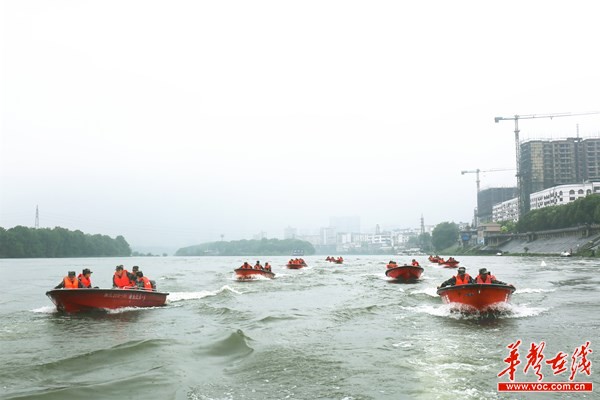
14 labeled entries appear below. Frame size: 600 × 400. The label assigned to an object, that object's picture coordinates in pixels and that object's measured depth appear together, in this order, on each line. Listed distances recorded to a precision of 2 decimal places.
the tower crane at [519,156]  179.21
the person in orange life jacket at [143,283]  25.59
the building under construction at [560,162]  191.88
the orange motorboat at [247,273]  44.50
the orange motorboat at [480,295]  20.14
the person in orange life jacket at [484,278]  20.94
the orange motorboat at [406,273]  41.16
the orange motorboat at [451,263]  69.44
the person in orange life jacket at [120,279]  24.59
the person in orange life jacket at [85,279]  23.14
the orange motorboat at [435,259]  78.79
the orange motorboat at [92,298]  21.97
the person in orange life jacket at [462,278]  22.00
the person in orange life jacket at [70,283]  22.28
